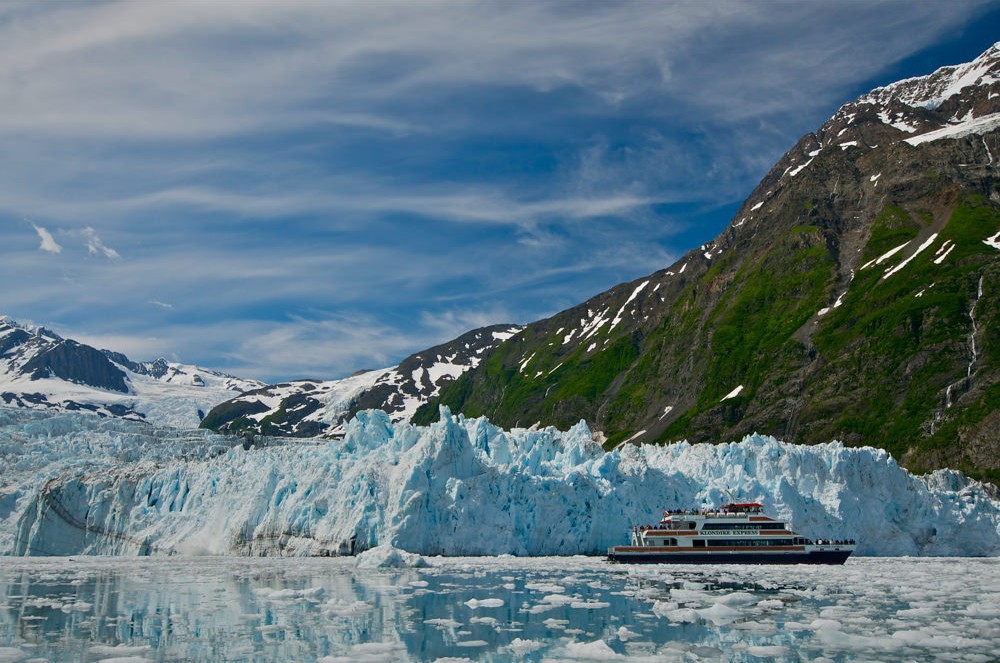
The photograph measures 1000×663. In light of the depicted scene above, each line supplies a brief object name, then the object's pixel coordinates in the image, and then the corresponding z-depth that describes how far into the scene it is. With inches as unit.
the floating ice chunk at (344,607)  1027.9
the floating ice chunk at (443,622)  951.9
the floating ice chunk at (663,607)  1047.4
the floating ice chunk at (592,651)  770.8
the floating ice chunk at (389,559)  1667.1
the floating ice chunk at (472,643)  841.5
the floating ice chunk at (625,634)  869.2
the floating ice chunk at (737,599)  1125.1
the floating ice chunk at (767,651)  791.1
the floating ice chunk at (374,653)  759.1
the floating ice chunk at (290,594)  1173.7
